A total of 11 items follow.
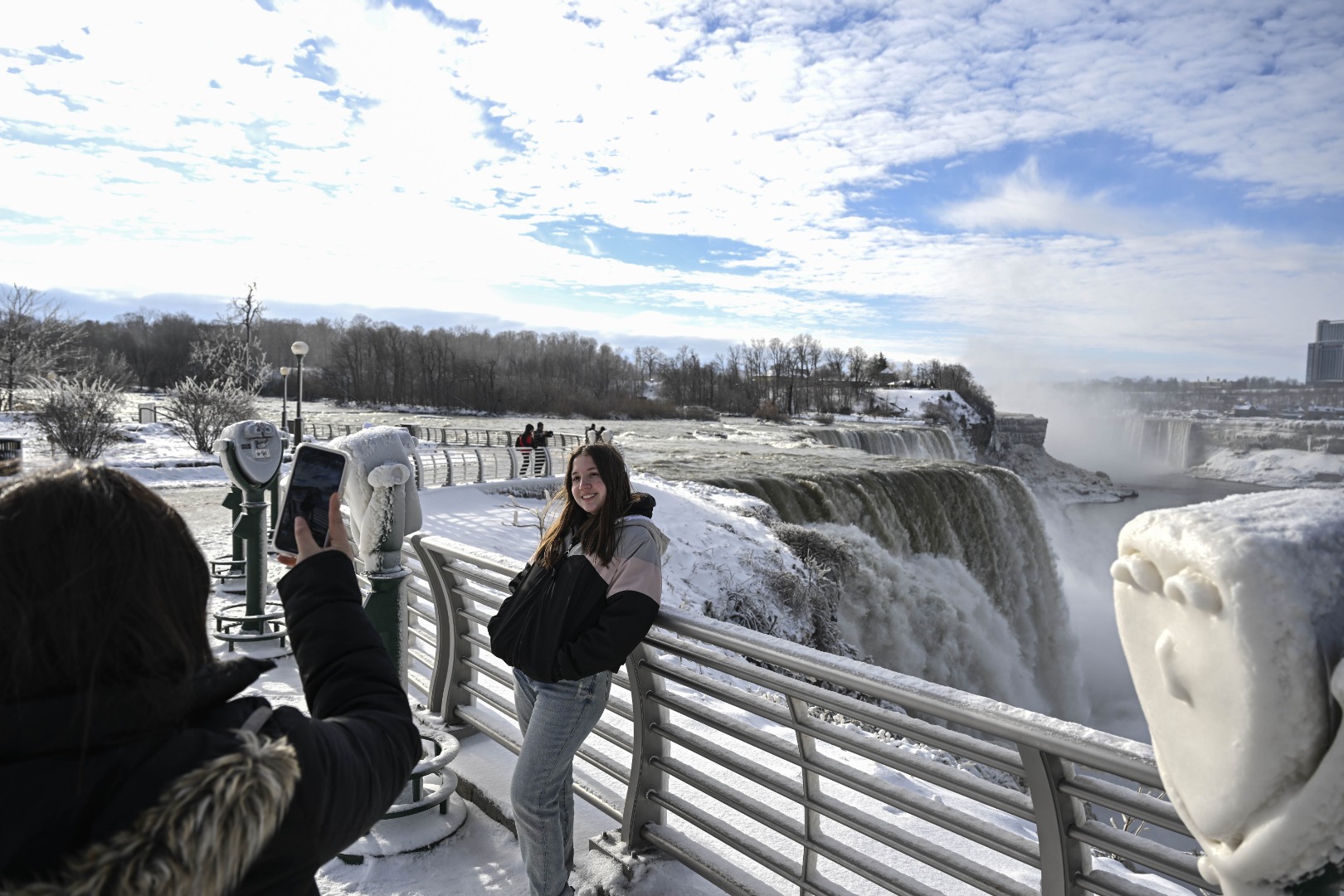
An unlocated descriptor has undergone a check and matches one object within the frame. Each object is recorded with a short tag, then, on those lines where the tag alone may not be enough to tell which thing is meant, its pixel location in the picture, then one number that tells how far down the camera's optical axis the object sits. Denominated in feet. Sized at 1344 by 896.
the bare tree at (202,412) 87.66
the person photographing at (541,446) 63.67
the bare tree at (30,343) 118.21
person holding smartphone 3.41
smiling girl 9.09
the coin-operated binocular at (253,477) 22.84
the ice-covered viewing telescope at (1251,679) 3.30
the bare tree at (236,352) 142.41
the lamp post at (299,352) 83.10
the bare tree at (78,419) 73.46
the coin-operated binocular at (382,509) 11.82
